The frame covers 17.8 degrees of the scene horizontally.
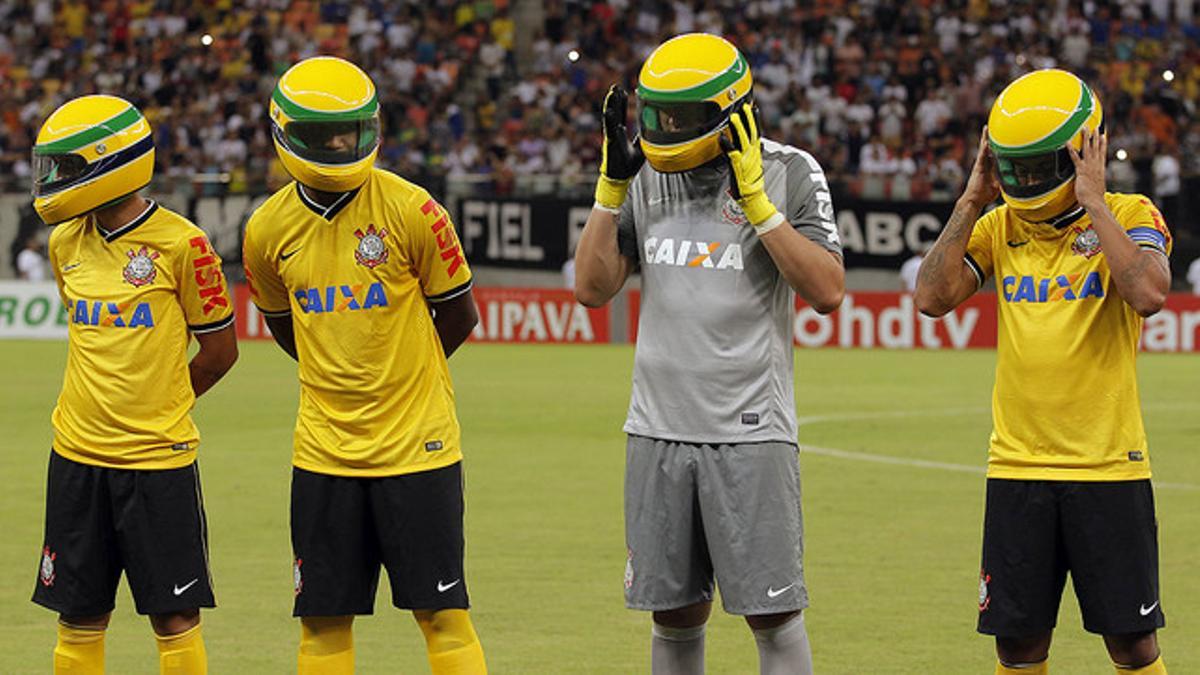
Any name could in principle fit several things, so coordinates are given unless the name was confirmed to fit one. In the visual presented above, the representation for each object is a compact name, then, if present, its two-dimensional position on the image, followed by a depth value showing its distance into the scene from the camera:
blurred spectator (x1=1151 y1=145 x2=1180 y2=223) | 47.50
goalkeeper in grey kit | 11.16
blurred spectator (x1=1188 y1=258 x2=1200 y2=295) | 47.89
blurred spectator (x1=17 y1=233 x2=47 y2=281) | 52.48
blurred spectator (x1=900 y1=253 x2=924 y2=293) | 49.60
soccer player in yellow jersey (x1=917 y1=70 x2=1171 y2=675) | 11.18
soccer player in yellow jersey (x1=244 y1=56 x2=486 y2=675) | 11.66
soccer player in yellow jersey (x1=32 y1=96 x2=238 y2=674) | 12.23
